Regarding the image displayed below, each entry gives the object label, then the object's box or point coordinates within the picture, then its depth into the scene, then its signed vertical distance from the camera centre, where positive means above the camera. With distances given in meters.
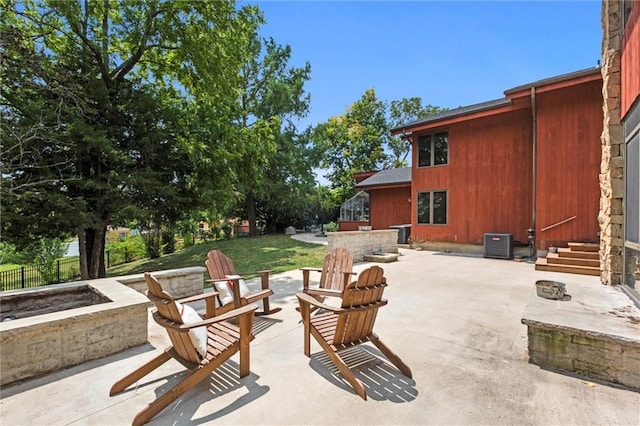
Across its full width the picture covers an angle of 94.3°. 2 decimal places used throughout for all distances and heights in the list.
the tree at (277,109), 17.98 +6.57
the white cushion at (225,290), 3.80 -0.99
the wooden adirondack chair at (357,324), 2.49 -0.98
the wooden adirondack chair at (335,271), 3.91 -0.78
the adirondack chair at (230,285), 3.63 -0.94
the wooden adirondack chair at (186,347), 2.12 -1.10
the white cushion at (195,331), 2.31 -0.94
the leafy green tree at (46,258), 10.38 -1.60
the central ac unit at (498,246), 9.36 -1.03
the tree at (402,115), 30.32 +10.25
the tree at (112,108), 6.80 +2.86
